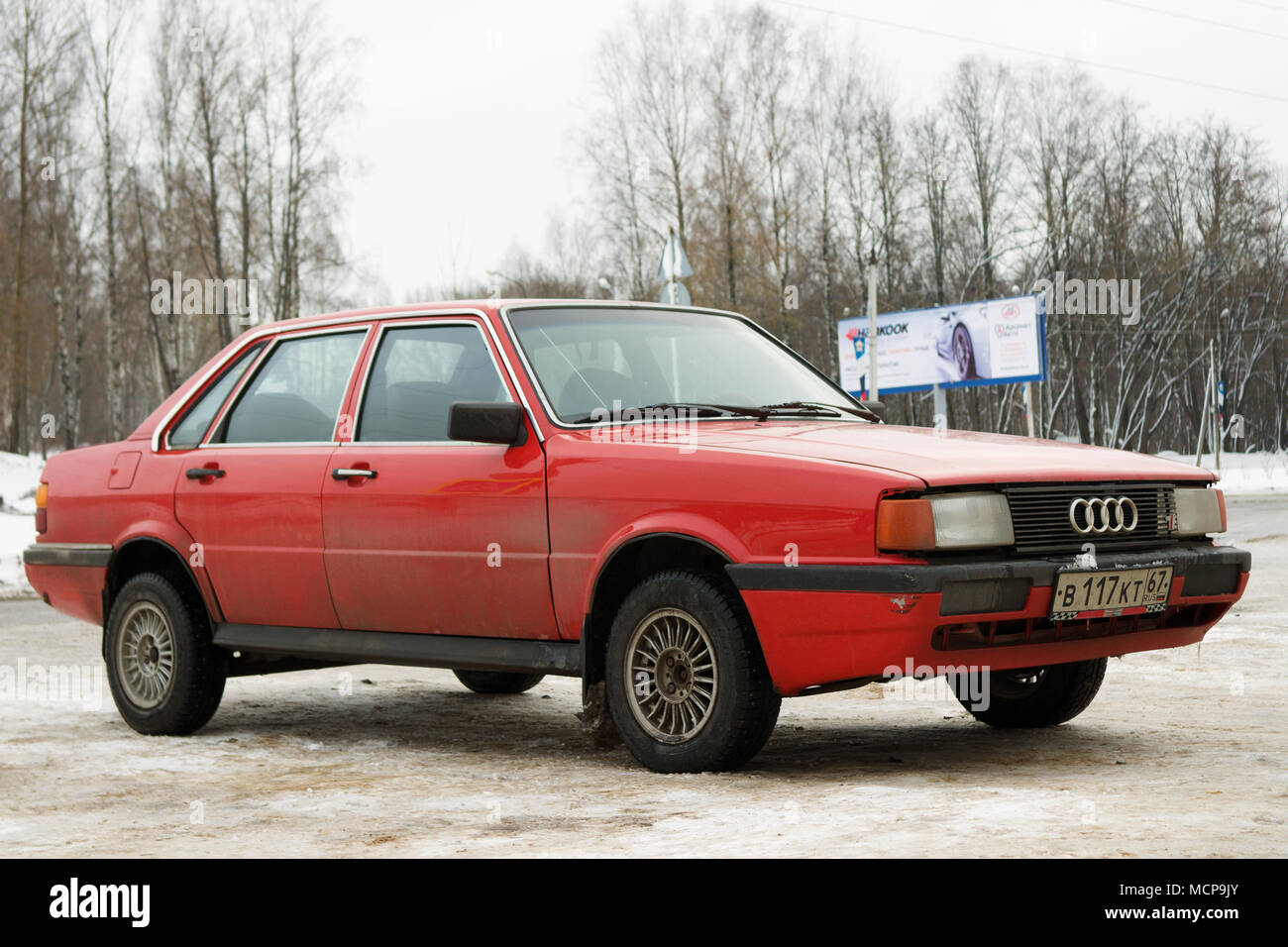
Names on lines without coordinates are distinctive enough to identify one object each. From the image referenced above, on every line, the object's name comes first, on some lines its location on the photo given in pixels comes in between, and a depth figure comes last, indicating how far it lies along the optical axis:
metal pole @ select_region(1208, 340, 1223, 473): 47.66
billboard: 45.84
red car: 4.80
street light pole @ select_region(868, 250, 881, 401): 32.89
